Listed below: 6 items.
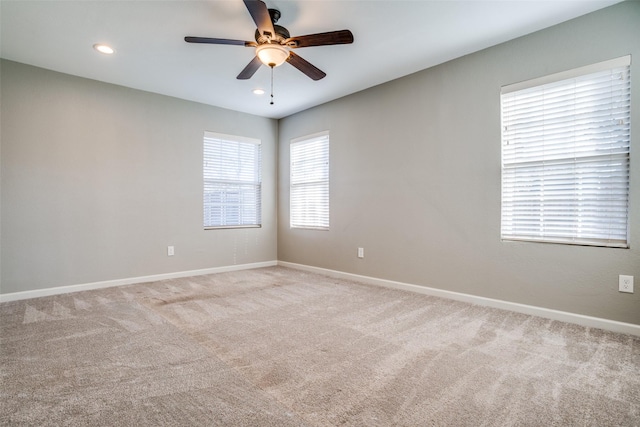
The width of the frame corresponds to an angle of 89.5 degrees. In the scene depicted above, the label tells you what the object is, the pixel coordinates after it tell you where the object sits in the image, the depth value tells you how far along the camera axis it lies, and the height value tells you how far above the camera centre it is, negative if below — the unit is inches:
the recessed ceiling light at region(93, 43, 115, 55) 120.9 +62.0
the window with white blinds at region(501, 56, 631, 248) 98.6 +18.0
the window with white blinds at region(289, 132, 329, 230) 191.8 +18.0
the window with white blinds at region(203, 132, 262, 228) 193.2 +18.7
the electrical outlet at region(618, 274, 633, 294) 96.0 -21.9
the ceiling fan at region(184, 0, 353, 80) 89.7 +50.2
